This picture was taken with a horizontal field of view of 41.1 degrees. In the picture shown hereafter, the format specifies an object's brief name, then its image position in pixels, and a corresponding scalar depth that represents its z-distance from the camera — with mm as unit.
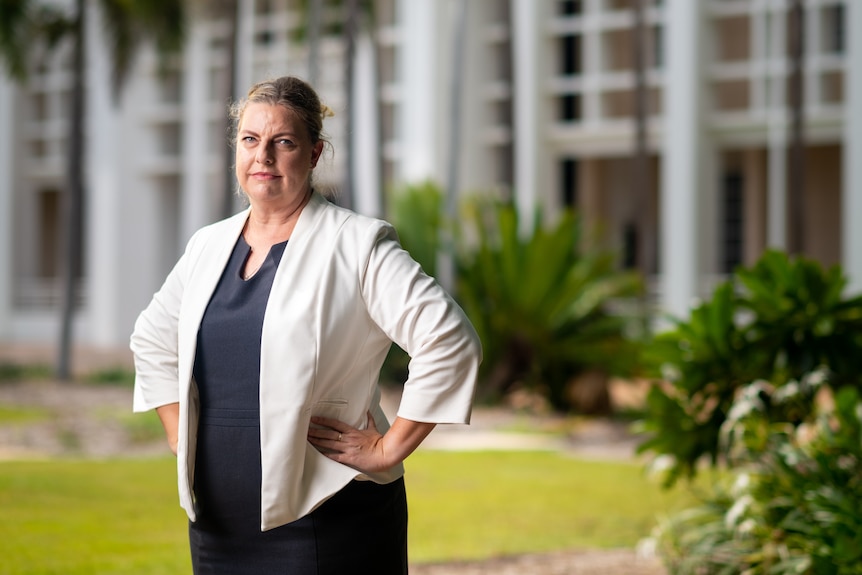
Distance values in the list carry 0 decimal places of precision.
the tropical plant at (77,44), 20859
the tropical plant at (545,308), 16266
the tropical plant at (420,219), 17636
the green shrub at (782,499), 5219
